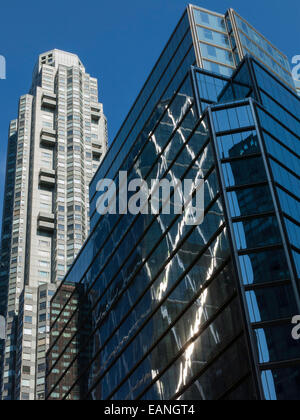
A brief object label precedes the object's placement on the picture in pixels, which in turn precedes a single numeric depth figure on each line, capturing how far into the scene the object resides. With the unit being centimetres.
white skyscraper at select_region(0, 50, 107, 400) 12231
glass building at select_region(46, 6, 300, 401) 4025
